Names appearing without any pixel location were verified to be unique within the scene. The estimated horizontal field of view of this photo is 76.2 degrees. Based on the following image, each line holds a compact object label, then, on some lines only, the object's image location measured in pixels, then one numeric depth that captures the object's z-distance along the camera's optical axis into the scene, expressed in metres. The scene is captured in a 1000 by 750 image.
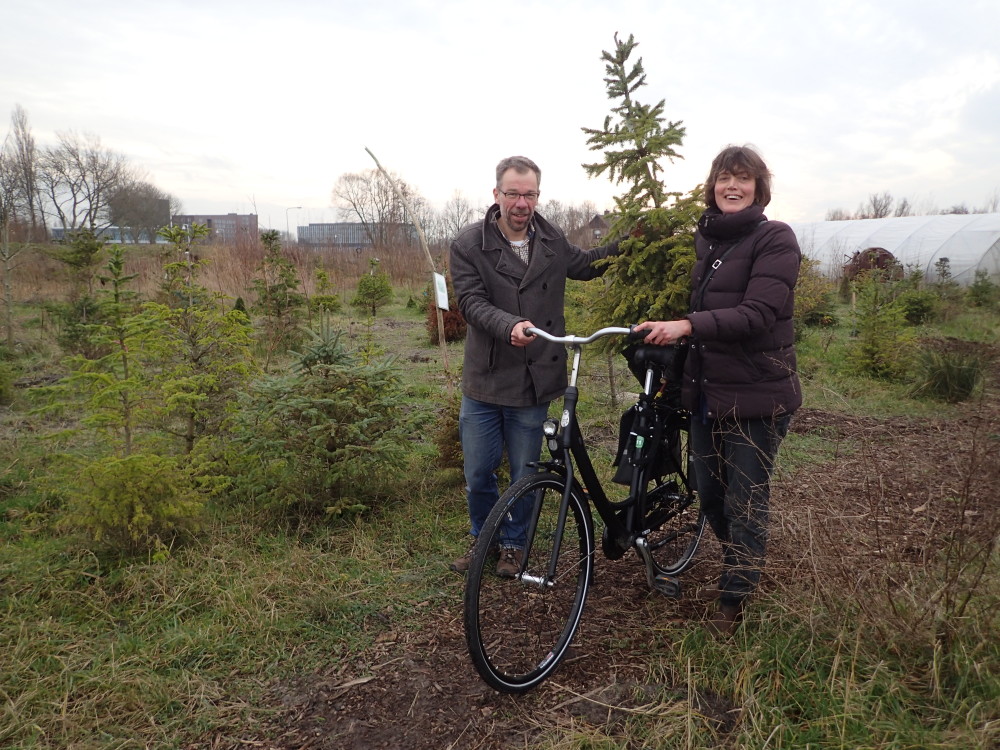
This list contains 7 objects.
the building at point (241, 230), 20.91
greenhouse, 18.92
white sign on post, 4.23
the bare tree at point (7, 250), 10.25
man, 3.17
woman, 2.54
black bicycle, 2.59
